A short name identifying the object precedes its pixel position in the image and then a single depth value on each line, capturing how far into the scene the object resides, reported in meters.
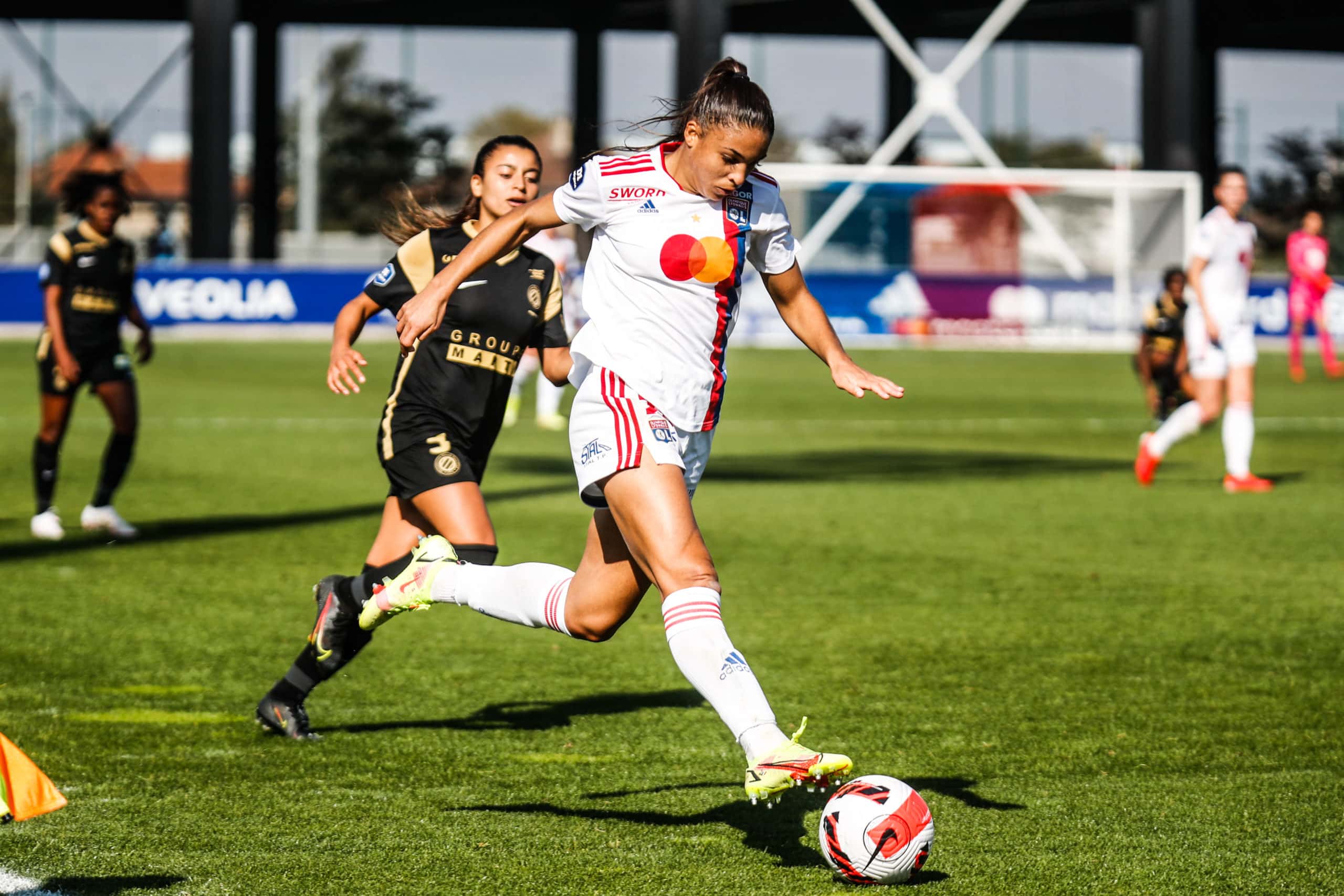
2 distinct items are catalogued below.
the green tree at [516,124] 102.12
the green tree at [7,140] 81.69
